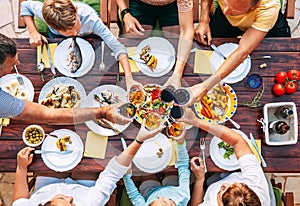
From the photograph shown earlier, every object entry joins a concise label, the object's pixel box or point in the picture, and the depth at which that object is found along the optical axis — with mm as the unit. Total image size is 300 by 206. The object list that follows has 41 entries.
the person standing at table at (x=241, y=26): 2441
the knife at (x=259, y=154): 2504
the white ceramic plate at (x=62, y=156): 2482
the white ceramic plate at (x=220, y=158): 2518
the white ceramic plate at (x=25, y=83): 2553
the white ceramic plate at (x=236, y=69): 2586
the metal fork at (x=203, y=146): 2521
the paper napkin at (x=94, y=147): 2504
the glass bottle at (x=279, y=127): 2477
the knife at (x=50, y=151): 2482
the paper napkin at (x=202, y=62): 2592
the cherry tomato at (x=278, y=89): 2537
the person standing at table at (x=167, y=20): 2580
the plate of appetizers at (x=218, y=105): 2529
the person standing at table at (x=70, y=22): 2406
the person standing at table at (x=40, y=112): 2352
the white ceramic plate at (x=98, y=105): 2504
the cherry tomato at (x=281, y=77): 2545
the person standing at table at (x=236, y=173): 2373
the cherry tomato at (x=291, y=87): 2537
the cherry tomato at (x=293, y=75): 2550
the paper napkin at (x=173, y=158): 2496
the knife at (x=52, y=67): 2570
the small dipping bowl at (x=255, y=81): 2566
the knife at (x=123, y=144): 2500
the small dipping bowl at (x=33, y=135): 2502
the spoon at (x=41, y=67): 2566
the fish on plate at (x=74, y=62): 2582
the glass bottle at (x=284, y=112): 2471
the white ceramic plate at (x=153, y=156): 2482
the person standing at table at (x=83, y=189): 2441
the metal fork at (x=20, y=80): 2562
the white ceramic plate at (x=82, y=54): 2578
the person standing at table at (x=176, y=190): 2484
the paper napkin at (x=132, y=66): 2584
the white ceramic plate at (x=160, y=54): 2574
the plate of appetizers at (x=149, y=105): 2465
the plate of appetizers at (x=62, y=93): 2520
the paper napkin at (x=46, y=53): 2590
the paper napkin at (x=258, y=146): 2506
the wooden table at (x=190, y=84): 2510
